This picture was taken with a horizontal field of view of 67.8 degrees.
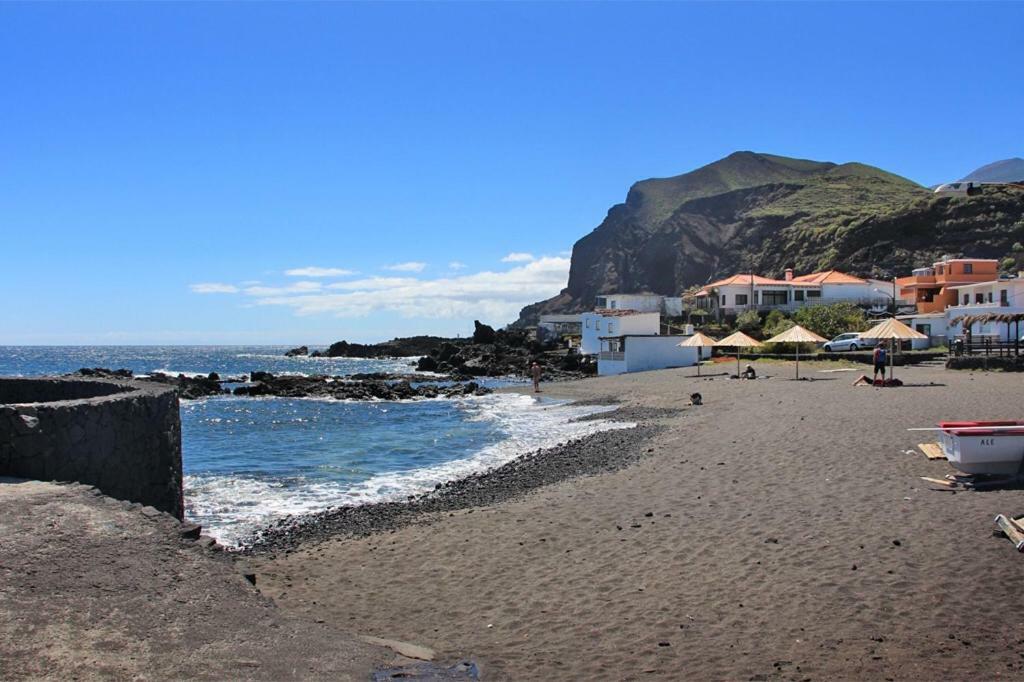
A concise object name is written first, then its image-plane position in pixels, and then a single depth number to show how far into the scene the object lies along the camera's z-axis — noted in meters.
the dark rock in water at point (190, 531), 7.13
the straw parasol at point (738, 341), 36.12
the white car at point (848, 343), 44.41
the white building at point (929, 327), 48.62
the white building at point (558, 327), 92.00
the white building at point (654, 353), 47.47
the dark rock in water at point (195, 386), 49.00
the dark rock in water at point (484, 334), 84.19
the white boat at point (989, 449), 11.02
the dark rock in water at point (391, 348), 110.06
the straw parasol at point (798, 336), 32.09
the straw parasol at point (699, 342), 38.97
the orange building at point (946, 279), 61.38
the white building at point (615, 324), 54.44
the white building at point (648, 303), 80.31
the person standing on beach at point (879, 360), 28.81
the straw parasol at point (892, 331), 27.59
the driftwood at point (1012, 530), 8.02
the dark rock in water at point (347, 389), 44.78
